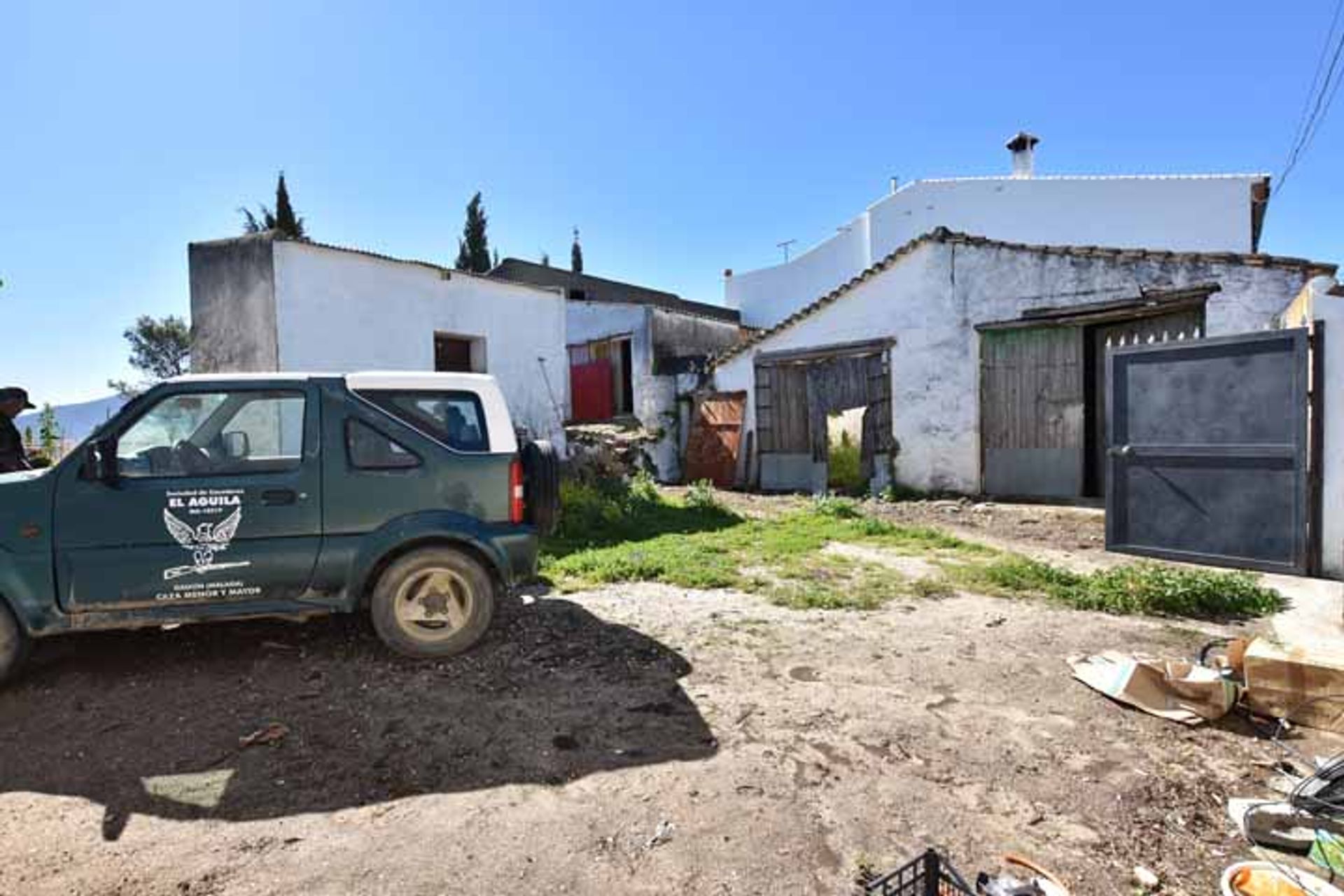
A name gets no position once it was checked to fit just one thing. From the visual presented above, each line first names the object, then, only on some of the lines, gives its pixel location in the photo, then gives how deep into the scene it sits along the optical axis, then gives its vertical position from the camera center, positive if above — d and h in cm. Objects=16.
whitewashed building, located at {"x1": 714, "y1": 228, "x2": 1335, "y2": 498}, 901 +126
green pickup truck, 369 -45
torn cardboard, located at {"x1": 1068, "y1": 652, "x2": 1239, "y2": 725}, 335 -143
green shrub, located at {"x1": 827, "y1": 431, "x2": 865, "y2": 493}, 1308 -89
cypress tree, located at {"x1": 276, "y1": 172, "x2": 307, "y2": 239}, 2503 +847
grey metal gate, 544 -30
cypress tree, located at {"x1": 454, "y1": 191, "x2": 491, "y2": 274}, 3172 +910
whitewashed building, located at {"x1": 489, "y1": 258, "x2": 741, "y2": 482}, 1562 +223
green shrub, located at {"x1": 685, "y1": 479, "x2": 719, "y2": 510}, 1036 -114
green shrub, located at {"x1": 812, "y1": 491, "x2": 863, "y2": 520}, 961 -126
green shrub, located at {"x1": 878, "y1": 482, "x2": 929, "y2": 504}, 1150 -125
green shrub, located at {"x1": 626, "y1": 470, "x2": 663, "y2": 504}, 1088 -105
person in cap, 523 +6
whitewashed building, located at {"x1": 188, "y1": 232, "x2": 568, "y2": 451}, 987 +198
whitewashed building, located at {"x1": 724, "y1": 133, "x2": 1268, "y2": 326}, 1722 +588
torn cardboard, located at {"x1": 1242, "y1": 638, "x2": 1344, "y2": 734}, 322 -134
